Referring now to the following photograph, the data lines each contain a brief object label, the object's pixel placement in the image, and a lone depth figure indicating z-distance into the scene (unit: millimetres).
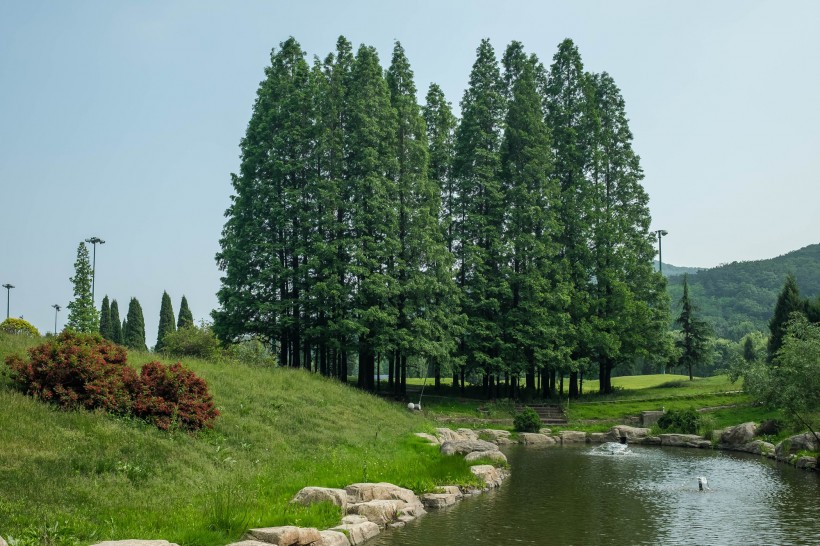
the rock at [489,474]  24266
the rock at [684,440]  39228
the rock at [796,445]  31289
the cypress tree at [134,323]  98000
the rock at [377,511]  17141
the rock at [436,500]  20125
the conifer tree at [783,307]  61031
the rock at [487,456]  27095
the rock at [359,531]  15188
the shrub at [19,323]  48312
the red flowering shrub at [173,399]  19984
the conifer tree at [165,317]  94562
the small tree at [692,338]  70312
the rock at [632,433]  41656
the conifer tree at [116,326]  98262
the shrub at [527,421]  42031
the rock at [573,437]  41375
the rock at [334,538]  14188
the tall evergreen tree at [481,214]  50156
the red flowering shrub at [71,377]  18844
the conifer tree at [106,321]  97312
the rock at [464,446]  28266
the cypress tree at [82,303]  65188
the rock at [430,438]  30473
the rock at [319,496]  16391
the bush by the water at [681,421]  41562
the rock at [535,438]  39816
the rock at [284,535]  13164
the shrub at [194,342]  55875
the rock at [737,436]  37562
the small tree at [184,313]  98006
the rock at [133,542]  11102
